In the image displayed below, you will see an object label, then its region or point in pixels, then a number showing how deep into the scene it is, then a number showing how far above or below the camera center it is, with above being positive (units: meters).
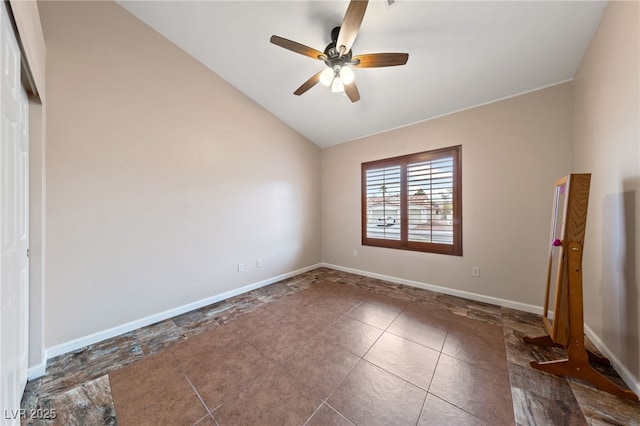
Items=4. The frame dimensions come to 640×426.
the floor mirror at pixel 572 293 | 1.52 -0.61
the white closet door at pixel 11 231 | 1.00 -0.12
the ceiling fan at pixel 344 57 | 1.58 +1.38
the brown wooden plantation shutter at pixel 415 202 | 3.12 +0.16
